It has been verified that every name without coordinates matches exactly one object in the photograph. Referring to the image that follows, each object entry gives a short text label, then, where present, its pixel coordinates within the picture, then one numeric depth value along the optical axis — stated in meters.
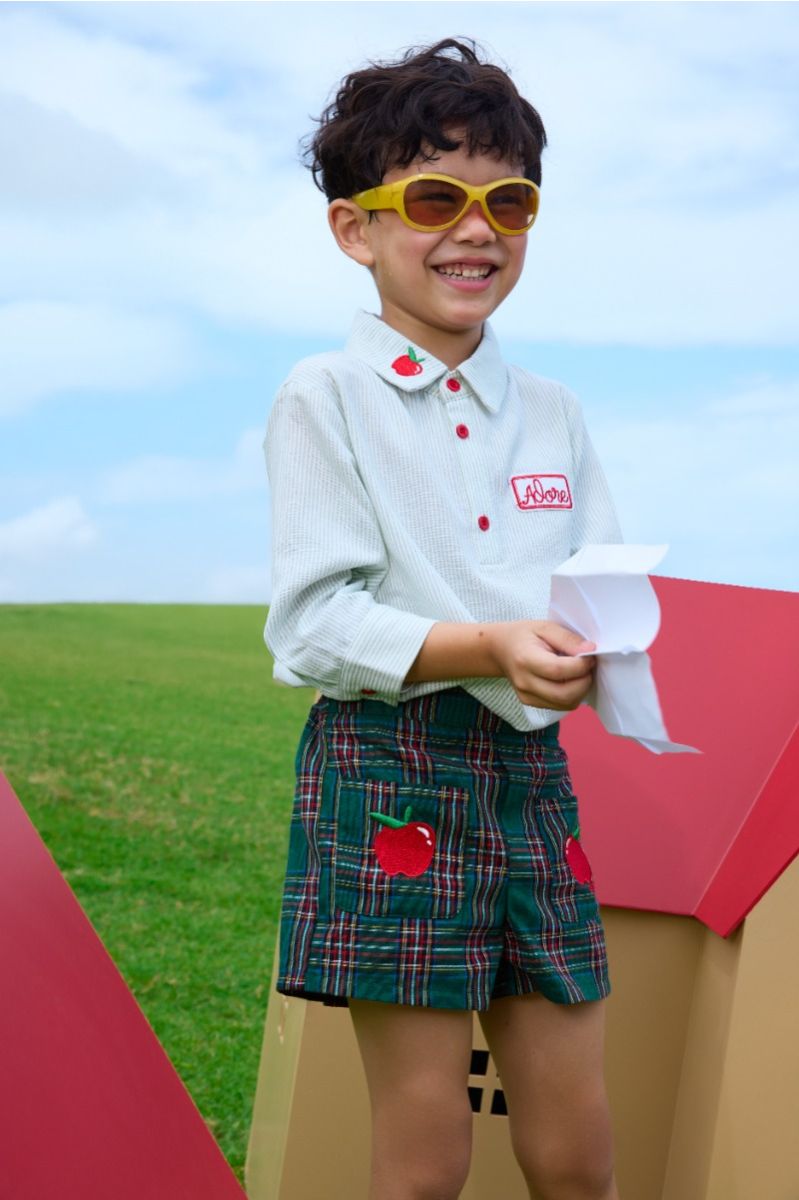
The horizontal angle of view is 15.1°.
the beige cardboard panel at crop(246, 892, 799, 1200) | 2.76
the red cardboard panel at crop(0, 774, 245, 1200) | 2.32
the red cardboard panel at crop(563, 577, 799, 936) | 2.89
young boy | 2.49
